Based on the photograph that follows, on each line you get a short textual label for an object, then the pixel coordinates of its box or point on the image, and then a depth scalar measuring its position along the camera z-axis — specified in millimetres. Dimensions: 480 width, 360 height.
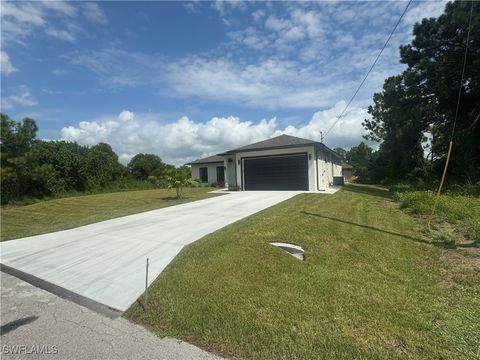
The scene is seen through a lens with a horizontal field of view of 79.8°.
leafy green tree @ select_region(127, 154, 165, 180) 50188
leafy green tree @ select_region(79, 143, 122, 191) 29609
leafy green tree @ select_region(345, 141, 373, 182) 37031
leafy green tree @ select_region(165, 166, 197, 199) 15438
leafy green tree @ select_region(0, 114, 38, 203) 22734
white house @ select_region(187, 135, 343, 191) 17516
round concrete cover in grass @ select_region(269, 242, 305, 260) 5316
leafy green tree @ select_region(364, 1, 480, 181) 14758
